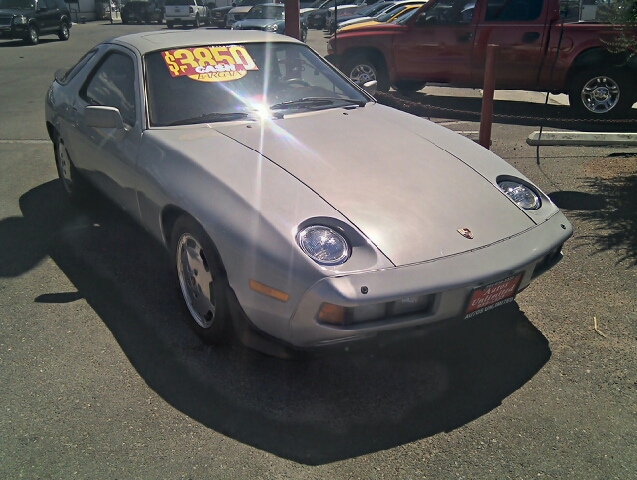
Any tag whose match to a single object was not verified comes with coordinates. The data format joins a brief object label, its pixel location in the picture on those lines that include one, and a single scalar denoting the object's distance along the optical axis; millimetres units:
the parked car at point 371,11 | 20191
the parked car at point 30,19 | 20469
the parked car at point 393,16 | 9917
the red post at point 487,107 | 6012
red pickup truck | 8438
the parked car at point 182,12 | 29938
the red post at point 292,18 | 8664
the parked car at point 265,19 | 19109
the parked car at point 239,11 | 23581
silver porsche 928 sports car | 2621
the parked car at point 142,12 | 33844
